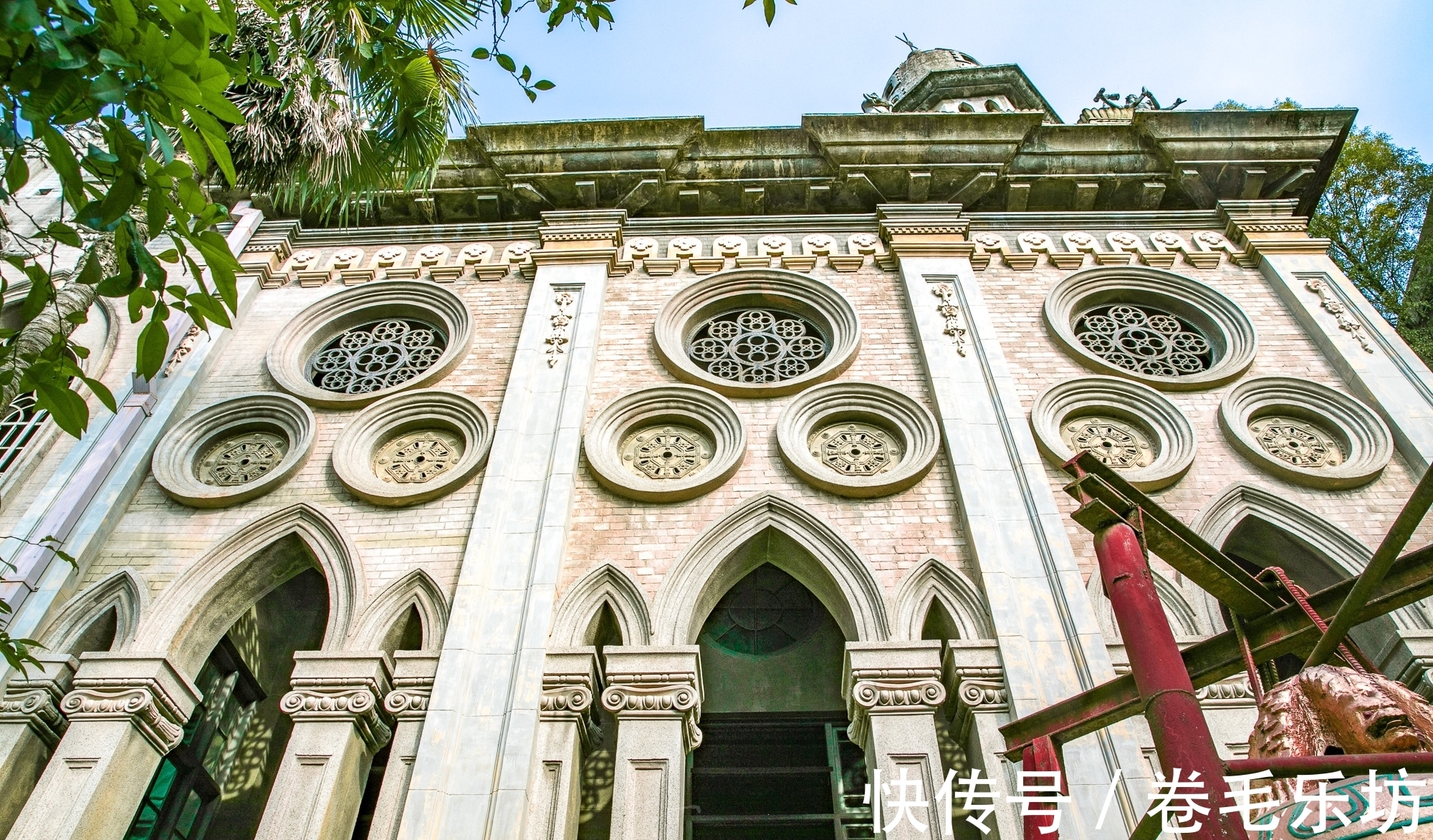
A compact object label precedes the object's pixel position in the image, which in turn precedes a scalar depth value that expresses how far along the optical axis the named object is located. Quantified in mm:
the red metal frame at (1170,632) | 3418
